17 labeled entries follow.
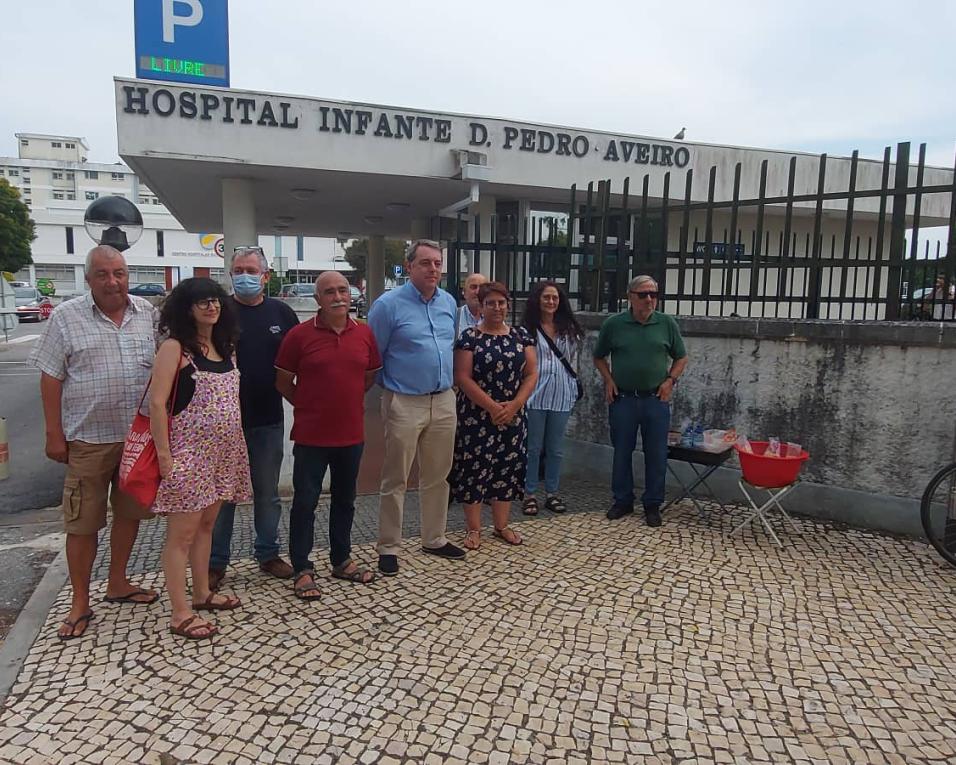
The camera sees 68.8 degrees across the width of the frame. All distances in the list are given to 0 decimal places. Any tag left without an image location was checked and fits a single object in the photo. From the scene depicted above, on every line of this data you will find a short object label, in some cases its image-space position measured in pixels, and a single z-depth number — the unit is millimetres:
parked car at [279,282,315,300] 31000
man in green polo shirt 4953
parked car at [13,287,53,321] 33156
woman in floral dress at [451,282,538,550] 4379
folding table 4941
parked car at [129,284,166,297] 40188
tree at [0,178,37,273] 30439
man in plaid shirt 3307
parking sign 9656
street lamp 6645
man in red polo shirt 3637
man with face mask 3707
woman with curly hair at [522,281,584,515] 5227
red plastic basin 4527
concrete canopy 9250
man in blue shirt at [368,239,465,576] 4016
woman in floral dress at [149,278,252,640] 3166
